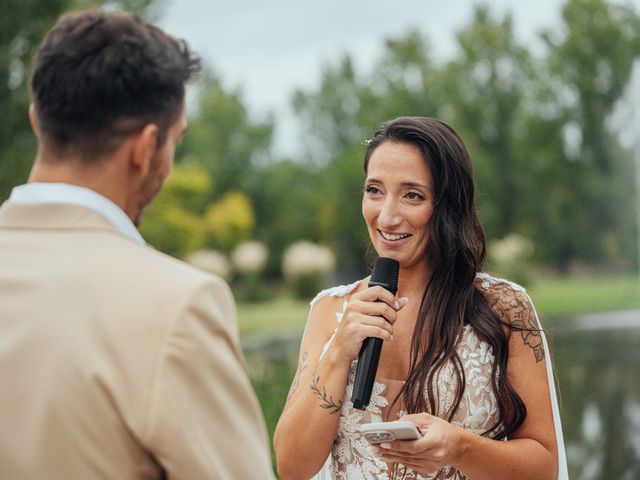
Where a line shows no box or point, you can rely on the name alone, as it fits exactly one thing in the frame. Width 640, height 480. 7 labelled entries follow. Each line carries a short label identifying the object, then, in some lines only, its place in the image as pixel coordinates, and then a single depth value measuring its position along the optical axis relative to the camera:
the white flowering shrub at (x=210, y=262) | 27.64
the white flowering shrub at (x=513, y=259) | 26.16
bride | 2.85
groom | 1.51
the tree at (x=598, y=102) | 31.30
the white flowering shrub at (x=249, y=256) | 30.25
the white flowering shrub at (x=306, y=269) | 32.41
